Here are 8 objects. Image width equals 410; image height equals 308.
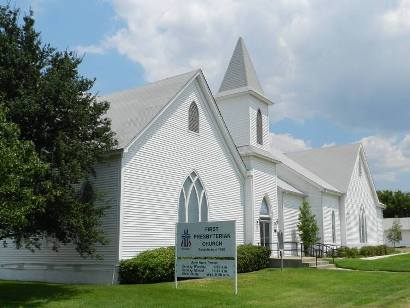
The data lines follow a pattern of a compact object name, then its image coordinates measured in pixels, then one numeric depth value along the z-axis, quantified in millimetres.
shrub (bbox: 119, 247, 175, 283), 19484
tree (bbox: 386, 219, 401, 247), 63438
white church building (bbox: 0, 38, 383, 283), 20703
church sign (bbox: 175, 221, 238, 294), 16922
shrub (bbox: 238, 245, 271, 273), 24547
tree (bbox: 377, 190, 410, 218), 92812
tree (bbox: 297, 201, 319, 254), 33781
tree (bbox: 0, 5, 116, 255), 16062
